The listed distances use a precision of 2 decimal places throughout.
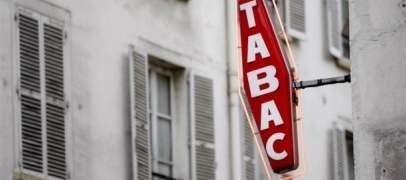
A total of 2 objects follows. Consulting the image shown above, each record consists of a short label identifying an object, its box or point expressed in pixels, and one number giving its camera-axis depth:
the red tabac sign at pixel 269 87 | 21.77
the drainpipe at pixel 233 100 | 28.12
